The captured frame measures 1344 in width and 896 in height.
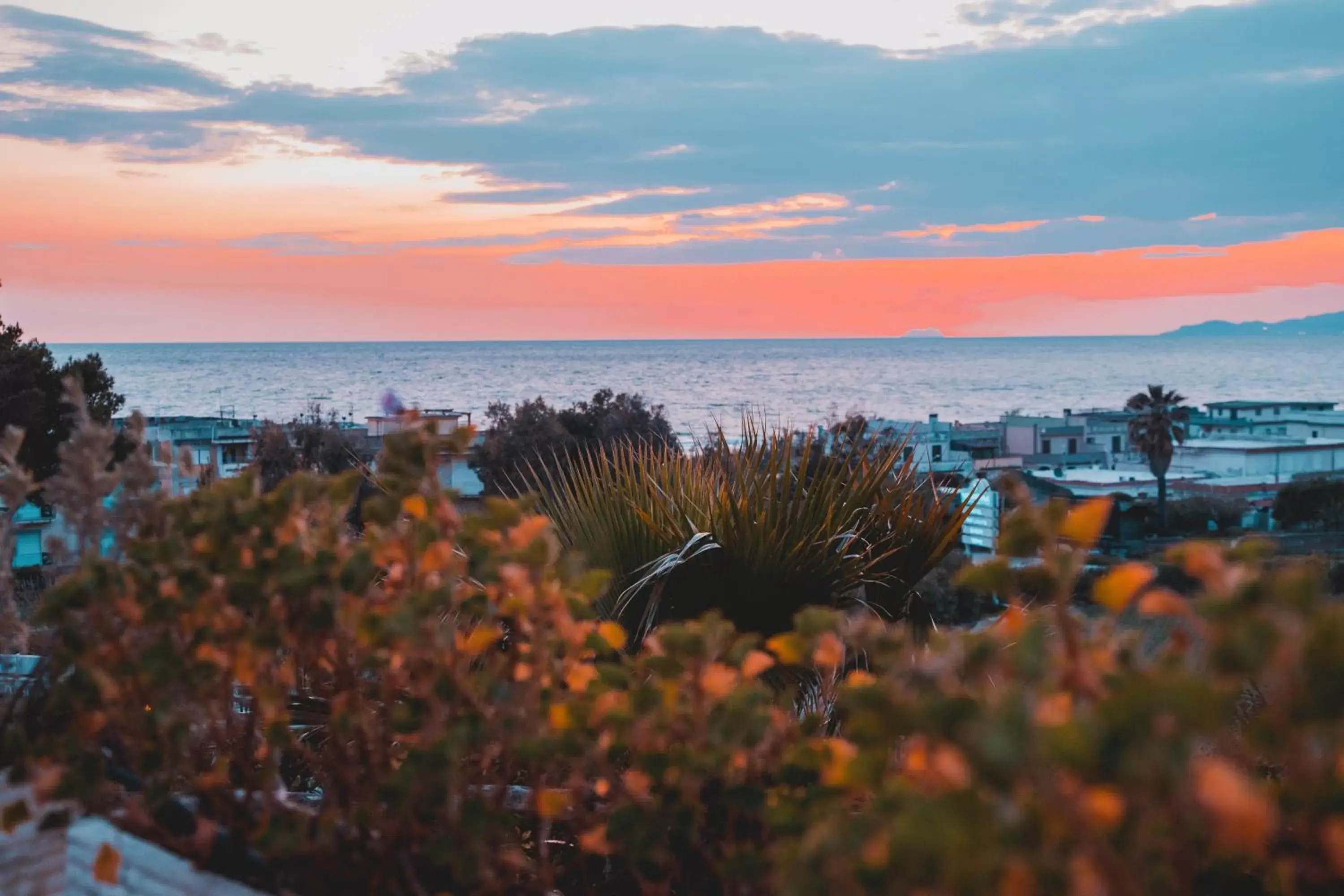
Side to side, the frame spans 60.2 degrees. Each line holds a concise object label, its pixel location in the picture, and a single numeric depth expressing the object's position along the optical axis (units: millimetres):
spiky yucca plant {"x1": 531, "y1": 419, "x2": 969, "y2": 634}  3793
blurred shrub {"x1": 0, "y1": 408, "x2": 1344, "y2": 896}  958
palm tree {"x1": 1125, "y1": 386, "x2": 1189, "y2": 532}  45969
